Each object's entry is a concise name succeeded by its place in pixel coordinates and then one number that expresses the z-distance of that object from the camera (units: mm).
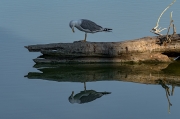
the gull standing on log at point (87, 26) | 19859
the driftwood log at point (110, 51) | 18859
